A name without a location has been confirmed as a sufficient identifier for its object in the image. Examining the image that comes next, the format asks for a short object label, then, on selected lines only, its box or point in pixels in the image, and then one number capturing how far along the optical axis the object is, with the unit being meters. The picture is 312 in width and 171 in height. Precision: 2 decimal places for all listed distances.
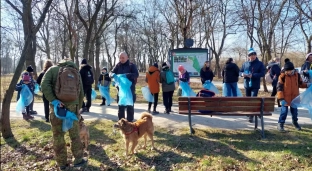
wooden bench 5.80
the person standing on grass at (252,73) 6.97
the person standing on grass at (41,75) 6.72
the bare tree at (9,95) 6.73
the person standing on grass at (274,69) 9.84
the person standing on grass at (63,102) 4.52
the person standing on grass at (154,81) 8.74
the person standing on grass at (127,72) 6.64
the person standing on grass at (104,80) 10.86
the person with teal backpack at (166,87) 8.52
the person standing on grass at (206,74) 9.93
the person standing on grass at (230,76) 7.84
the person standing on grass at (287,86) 6.13
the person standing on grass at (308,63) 7.58
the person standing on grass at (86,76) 8.45
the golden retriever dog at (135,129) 5.05
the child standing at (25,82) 8.07
